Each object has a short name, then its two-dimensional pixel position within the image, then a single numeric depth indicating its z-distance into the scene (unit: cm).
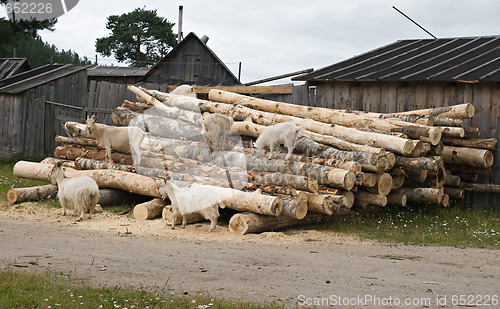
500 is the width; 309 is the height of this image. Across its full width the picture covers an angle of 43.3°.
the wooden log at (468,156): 1437
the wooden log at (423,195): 1373
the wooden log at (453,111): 1452
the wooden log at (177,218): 1258
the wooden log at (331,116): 1384
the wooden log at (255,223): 1184
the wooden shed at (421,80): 1498
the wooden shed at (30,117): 2127
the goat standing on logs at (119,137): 1523
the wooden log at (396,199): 1368
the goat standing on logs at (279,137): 1338
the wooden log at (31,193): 1458
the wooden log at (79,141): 1689
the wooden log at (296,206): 1180
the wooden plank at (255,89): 1919
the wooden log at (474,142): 1457
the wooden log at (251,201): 1168
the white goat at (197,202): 1209
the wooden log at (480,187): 1464
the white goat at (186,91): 1840
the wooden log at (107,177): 1387
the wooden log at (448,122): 1447
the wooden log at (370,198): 1296
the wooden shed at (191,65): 2902
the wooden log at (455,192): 1484
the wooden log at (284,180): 1239
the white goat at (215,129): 1416
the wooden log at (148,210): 1327
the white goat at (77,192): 1299
